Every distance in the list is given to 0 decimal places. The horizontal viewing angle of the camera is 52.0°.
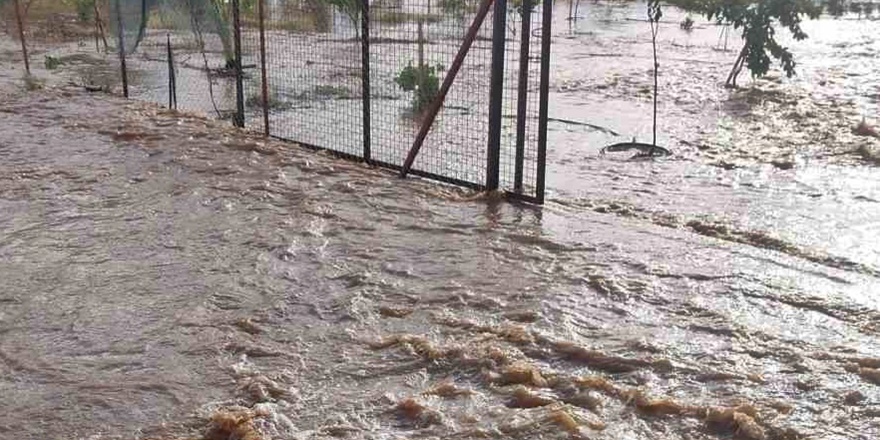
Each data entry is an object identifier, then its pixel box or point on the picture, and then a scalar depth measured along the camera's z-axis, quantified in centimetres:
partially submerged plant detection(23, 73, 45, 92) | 1364
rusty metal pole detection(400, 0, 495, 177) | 719
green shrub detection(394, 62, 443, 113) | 1234
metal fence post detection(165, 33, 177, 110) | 1132
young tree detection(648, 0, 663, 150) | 1013
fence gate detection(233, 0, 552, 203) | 748
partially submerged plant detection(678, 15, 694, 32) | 2597
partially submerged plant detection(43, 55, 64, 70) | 1682
